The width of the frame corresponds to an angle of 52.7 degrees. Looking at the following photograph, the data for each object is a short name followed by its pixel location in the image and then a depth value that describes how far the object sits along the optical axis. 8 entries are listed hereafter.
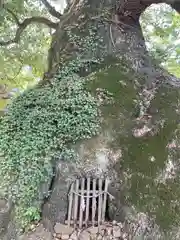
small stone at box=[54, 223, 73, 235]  2.17
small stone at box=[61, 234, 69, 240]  2.15
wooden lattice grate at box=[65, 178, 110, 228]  2.24
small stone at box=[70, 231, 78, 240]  2.15
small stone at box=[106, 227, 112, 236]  2.15
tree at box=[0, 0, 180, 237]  2.26
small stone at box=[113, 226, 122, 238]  2.13
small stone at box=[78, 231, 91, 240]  2.16
